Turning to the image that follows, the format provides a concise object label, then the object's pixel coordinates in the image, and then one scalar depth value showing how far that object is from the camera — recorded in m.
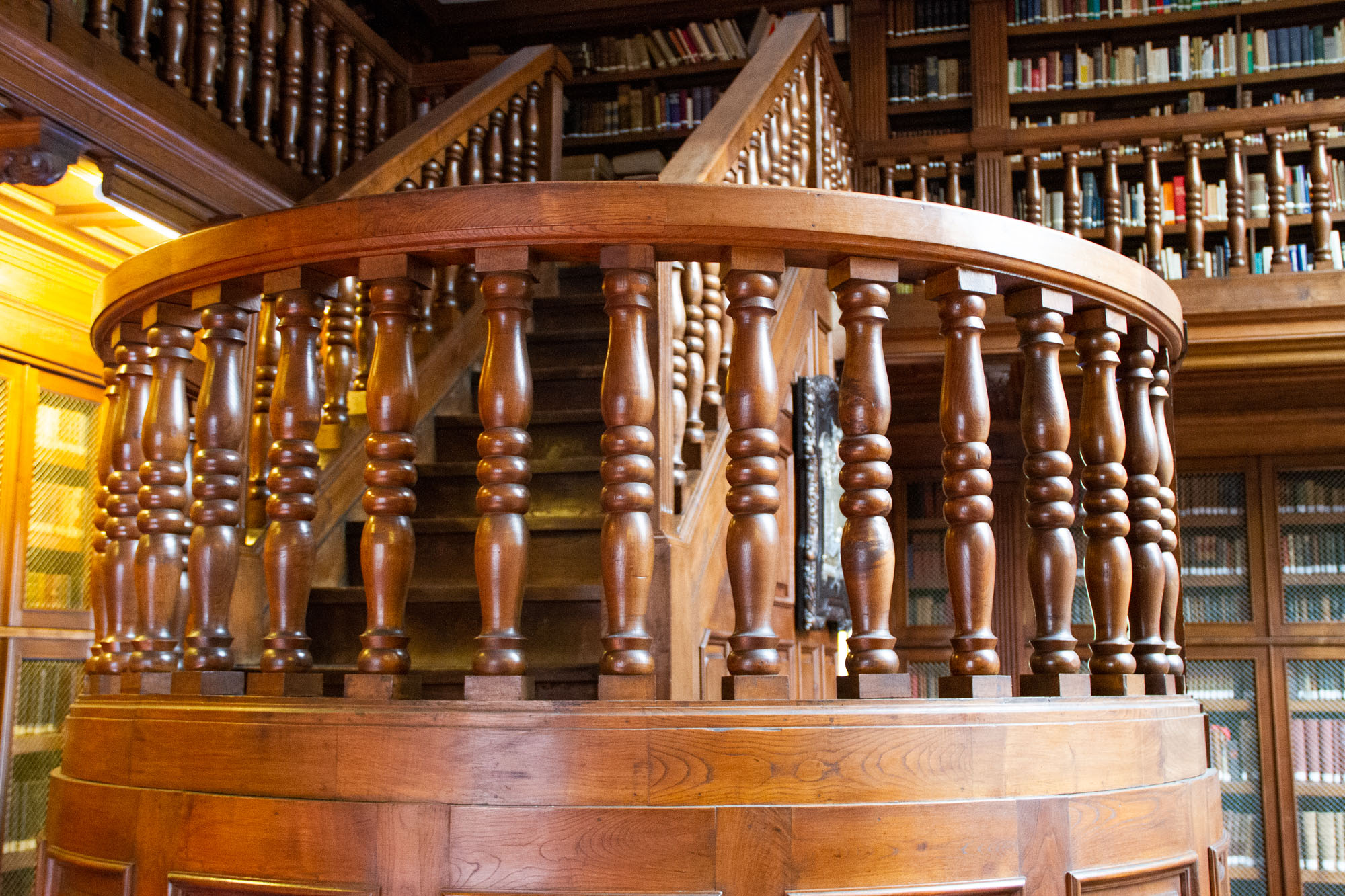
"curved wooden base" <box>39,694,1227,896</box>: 1.32
